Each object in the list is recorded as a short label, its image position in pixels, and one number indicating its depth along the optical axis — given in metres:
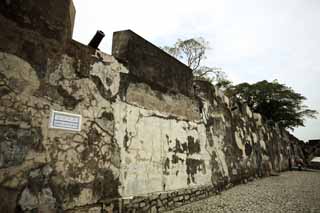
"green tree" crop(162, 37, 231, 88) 11.16
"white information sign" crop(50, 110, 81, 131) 2.09
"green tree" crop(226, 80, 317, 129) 15.98
